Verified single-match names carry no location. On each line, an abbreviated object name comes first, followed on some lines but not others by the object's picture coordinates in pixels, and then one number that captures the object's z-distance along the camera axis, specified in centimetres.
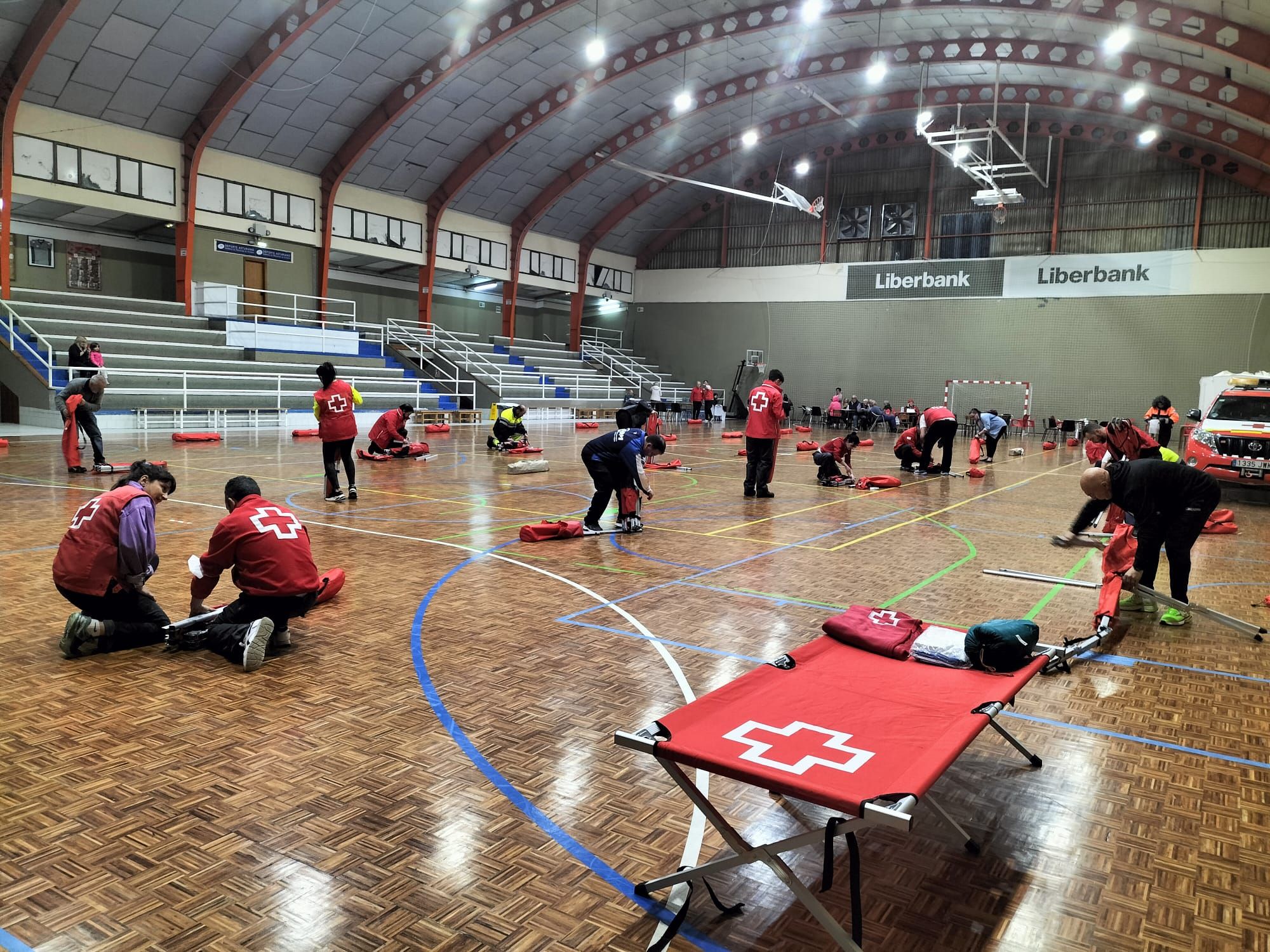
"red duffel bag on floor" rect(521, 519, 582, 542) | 917
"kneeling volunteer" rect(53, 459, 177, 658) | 517
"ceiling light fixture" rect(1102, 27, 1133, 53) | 2117
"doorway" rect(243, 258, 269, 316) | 2920
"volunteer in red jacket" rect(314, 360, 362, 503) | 1101
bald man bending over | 634
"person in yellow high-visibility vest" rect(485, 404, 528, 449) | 1906
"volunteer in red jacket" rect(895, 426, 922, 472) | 1830
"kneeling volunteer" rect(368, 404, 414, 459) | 1742
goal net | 3591
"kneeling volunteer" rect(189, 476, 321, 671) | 525
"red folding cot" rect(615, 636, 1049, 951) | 266
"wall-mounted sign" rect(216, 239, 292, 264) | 2812
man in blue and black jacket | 966
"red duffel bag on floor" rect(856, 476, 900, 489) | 1526
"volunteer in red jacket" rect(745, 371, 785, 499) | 1270
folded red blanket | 435
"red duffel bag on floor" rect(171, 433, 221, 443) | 1981
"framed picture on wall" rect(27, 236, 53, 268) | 2641
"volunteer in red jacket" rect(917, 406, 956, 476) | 1734
